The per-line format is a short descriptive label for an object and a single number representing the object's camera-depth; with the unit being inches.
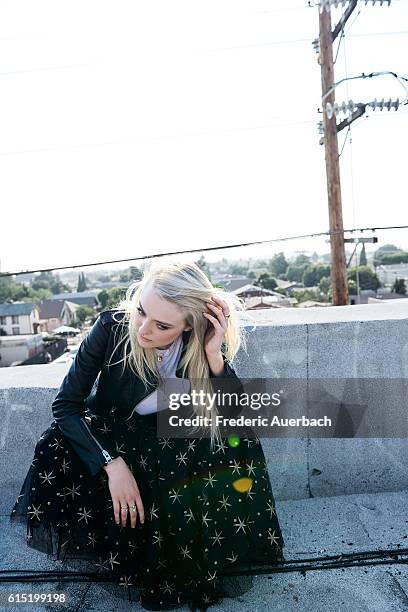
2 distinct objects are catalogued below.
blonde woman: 65.7
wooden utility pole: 379.9
